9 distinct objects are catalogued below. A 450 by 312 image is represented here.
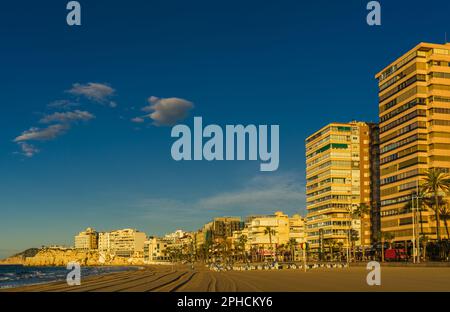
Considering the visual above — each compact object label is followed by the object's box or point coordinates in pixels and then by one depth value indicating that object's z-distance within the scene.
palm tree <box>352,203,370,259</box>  156.50
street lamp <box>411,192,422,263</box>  119.31
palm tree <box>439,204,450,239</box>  127.42
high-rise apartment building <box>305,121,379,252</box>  185.00
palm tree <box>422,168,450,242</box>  115.50
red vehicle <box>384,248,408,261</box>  133.50
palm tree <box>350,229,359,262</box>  167.52
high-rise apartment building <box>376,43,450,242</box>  138.00
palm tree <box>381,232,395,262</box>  142.62
